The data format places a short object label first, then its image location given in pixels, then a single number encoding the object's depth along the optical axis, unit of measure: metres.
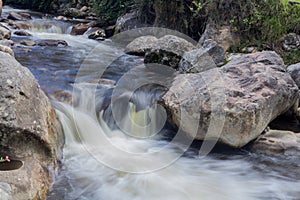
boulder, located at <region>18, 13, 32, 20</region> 14.48
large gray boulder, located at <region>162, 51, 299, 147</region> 4.60
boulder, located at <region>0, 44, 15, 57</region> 6.35
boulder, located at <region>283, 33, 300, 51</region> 8.11
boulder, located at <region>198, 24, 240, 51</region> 8.90
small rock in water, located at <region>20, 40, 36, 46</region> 9.84
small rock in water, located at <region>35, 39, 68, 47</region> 10.13
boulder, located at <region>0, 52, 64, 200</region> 3.38
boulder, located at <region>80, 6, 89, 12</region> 17.35
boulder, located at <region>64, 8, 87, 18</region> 16.64
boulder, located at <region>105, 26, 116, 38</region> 12.74
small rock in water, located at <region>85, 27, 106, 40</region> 12.15
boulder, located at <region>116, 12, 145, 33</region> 12.30
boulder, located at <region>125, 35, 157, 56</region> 9.42
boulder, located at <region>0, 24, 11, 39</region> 10.00
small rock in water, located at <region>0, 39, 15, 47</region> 9.23
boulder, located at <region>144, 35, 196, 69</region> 7.97
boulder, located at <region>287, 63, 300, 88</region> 6.08
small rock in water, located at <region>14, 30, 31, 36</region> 11.30
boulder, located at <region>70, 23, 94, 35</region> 12.79
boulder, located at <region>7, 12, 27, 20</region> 13.78
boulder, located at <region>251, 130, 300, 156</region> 4.77
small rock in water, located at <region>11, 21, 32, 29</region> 12.39
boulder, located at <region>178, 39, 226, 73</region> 6.99
